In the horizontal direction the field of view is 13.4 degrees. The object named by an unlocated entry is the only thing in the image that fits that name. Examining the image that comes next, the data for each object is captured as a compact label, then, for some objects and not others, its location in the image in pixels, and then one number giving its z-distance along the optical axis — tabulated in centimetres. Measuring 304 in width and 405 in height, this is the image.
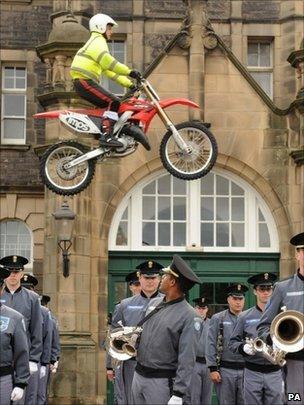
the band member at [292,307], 984
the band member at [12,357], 1107
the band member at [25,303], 1393
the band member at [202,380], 1803
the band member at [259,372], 1430
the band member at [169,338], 1043
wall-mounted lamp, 2220
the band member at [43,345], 1716
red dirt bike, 1642
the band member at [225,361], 1641
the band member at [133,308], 1466
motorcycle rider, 1558
